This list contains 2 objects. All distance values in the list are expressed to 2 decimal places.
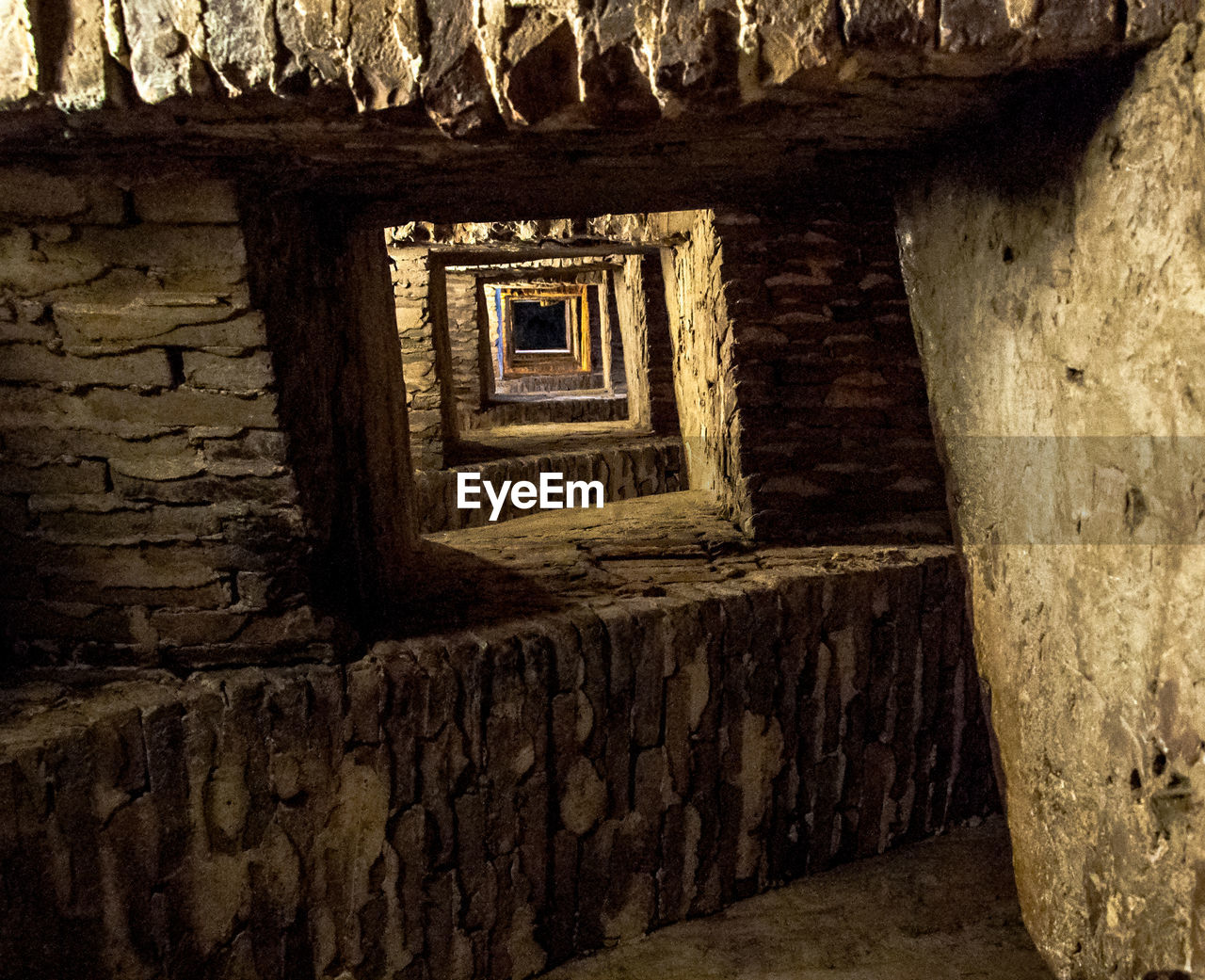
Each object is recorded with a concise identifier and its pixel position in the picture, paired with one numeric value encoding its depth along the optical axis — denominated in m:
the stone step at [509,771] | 1.53
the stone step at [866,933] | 1.90
